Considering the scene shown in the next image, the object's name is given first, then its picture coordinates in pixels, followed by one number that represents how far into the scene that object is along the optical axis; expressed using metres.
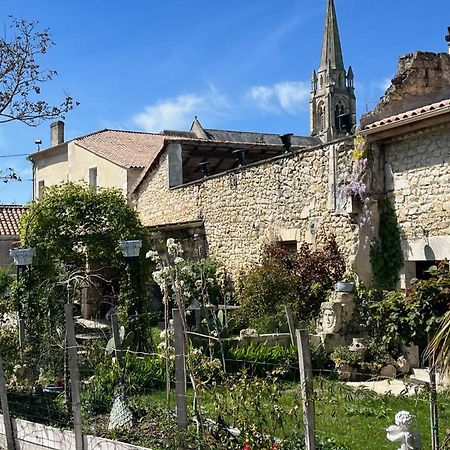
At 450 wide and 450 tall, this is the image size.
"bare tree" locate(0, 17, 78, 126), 9.62
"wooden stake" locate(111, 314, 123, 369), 6.47
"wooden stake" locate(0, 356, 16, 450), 6.45
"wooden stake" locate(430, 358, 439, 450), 4.33
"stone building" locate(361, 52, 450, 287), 9.99
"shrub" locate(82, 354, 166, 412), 6.91
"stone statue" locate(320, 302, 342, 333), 10.69
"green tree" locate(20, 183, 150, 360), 14.02
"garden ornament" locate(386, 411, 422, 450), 4.28
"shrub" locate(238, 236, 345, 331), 11.66
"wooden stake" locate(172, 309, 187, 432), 5.00
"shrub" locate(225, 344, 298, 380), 9.39
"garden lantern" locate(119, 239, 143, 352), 10.53
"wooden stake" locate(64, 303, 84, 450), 5.65
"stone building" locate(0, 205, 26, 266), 23.73
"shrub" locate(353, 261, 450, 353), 6.16
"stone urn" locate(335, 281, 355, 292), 10.88
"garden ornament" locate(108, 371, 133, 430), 6.12
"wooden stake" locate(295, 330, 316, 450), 4.40
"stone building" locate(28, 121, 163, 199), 21.52
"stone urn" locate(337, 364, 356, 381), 9.38
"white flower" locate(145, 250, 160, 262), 6.21
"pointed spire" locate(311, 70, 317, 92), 78.62
